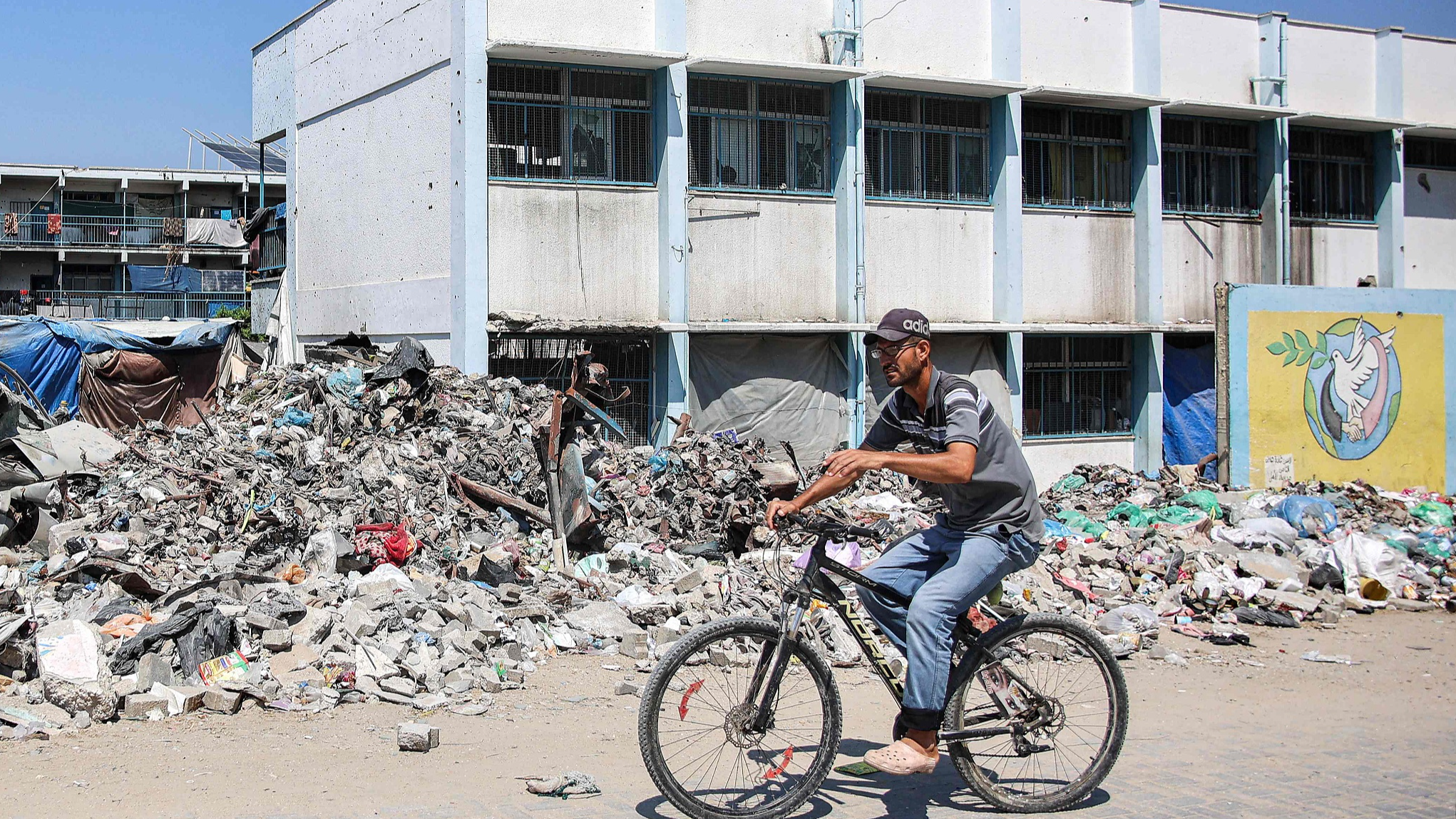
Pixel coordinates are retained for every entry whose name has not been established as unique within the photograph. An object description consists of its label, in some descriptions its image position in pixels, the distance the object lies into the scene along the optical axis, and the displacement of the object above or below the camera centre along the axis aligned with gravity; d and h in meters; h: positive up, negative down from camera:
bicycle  4.41 -1.15
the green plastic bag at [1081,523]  12.62 -1.21
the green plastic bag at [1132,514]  13.28 -1.18
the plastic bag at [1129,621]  8.91 -1.60
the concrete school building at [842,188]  14.92 +3.37
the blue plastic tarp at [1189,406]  19.58 +0.12
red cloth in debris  9.44 -1.01
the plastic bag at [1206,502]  13.61 -1.05
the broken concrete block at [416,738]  5.54 -1.51
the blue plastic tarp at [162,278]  49.41 +6.11
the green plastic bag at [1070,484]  17.72 -1.05
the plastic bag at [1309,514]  12.52 -1.12
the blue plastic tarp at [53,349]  19.11 +1.22
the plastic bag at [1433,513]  14.33 -1.27
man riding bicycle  4.46 -0.39
